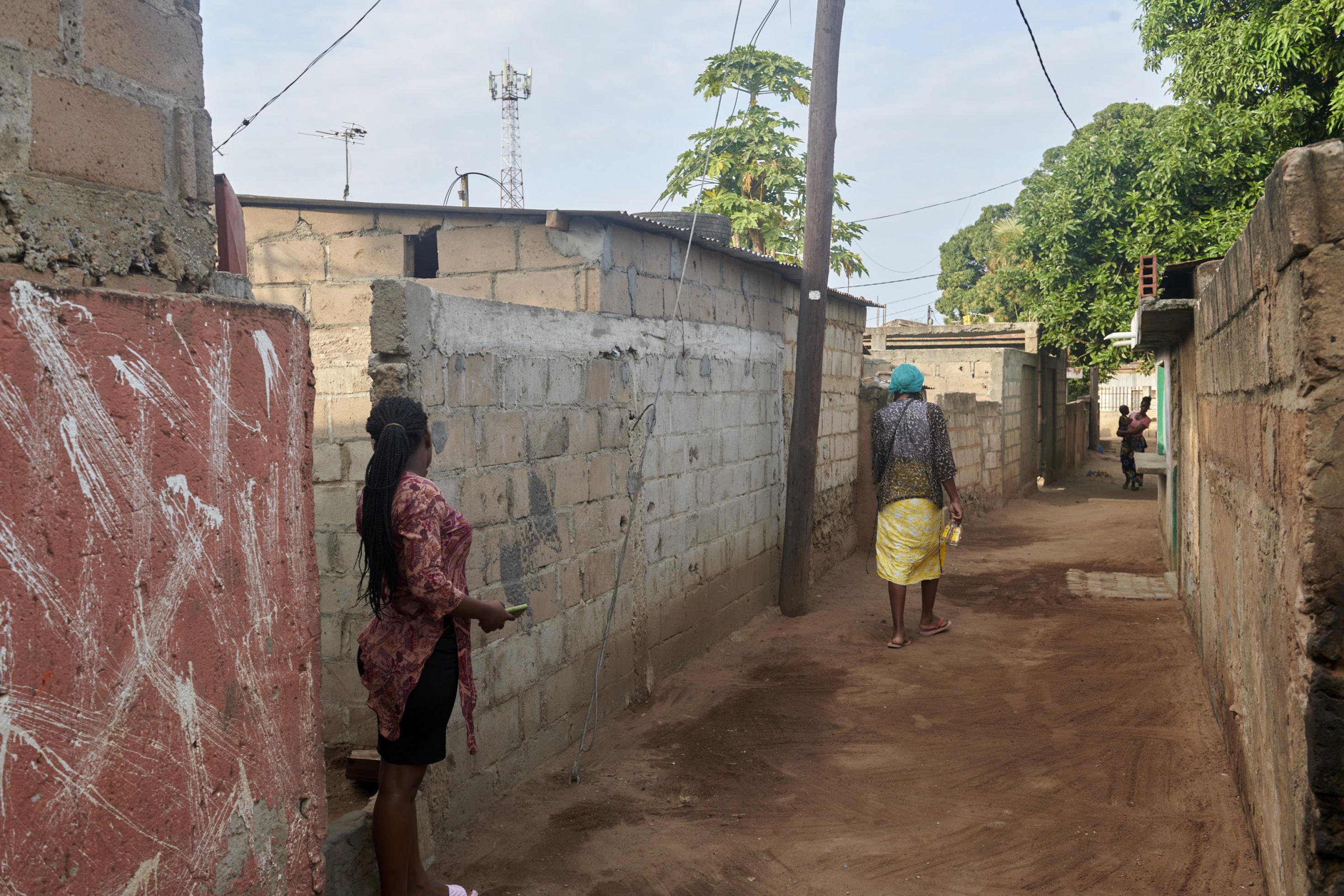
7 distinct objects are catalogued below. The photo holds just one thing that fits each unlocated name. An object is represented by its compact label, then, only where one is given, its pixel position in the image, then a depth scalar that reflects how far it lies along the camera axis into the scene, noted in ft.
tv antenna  49.42
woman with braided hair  9.60
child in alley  58.75
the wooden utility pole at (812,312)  25.41
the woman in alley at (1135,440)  57.47
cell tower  96.37
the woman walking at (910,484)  22.21
